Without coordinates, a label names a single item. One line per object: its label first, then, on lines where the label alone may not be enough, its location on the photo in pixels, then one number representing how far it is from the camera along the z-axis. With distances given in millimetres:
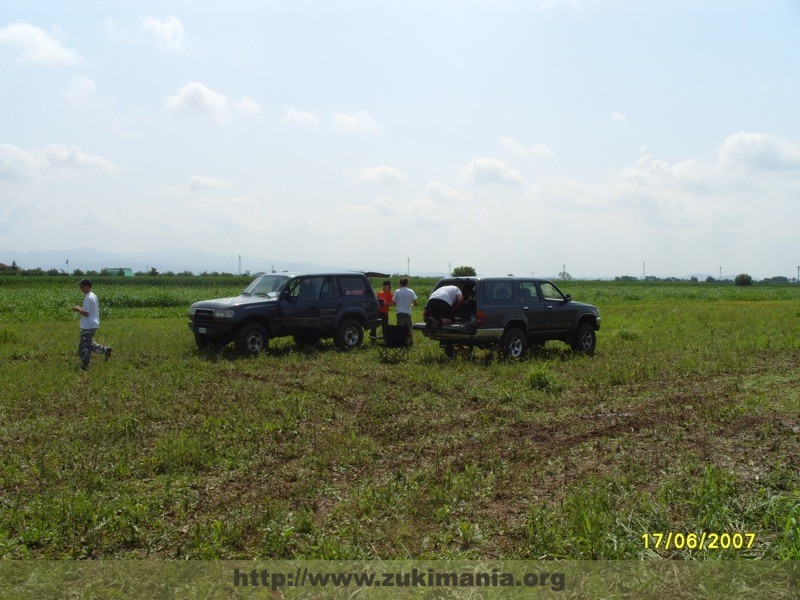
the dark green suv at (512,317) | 14383
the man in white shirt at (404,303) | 16312
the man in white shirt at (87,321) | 13219
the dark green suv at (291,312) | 15328
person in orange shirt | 17844
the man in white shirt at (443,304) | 14562
